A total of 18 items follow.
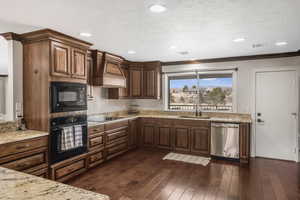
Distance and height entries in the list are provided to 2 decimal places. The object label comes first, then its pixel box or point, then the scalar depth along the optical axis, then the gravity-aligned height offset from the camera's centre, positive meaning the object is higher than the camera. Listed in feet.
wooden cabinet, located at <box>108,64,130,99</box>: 16.24 +0.56
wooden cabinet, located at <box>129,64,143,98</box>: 17.60 +1.63
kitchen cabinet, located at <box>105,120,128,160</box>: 13.14 -3.05
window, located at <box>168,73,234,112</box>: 16.01 +0.45
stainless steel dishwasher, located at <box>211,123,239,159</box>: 13.35 -3.14
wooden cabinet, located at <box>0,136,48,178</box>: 7.44 -2.46
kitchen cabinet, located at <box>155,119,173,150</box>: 15.69 -3.16
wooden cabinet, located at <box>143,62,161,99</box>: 17.29 +1.60
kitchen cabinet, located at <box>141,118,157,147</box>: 16.34 -3.08
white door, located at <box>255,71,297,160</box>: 13.58 -1.30
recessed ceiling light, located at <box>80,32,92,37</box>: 9.59 +3.30
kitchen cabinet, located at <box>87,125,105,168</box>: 11.59 -3.11
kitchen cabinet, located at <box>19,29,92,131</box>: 9.04 +1.52
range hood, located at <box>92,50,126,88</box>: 13.47 +2.09
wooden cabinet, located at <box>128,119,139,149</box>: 15.67 -3.13
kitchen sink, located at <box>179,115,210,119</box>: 15.61 -1.68
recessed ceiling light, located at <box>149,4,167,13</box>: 6.58 +3.21
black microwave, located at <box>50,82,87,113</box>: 9.20 +0.03
